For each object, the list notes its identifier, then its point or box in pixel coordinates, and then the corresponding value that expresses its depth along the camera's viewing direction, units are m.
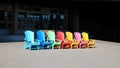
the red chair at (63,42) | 9.62
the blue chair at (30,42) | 8.89
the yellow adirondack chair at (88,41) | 10.31
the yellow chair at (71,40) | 9.84
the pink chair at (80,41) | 10.09
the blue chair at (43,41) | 9.17
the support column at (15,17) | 15.69
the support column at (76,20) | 18.10
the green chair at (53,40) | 9.44
